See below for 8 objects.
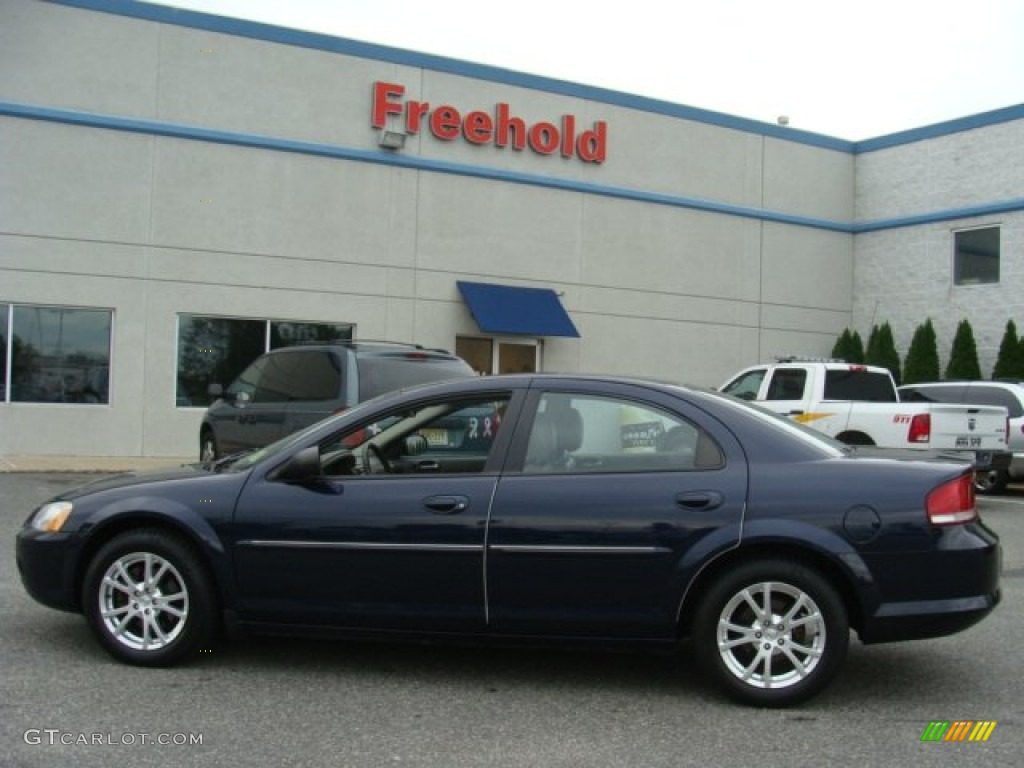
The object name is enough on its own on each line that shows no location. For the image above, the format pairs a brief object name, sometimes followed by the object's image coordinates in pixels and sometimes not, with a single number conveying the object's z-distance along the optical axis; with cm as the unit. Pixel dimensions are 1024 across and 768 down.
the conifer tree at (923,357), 2164
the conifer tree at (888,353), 2230
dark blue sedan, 453
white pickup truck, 1203
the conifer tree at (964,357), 2072
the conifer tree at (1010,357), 1983
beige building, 1630
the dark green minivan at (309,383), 933
